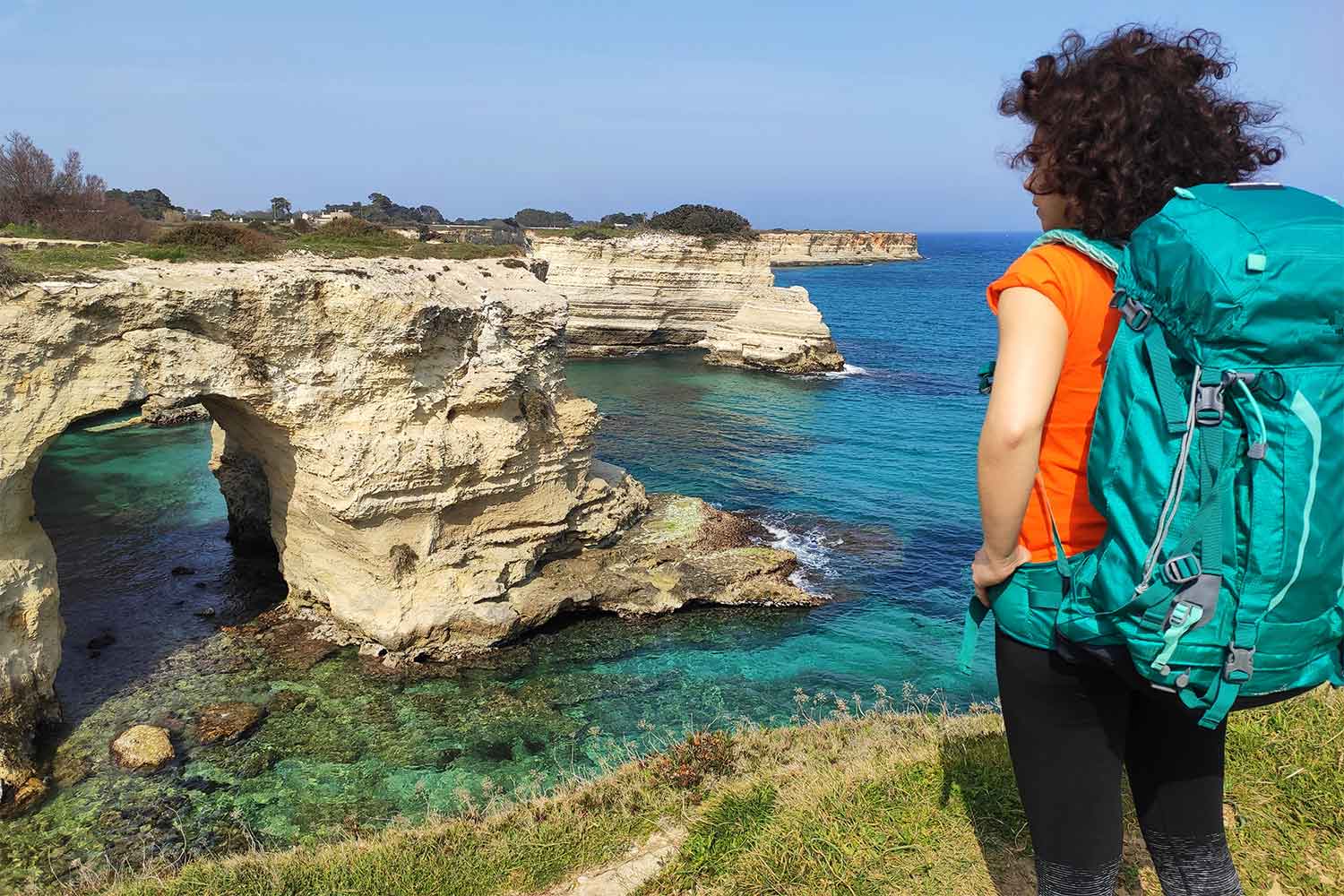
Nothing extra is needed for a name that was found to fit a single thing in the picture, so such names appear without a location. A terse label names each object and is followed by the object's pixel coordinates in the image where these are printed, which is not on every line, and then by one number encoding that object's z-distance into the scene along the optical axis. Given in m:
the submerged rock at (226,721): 11.45
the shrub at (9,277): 10.11
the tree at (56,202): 18.75
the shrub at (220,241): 14.14
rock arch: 10.62
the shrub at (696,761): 6.62
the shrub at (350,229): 20.80
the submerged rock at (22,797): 9.62
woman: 2.28
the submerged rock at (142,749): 10.68
